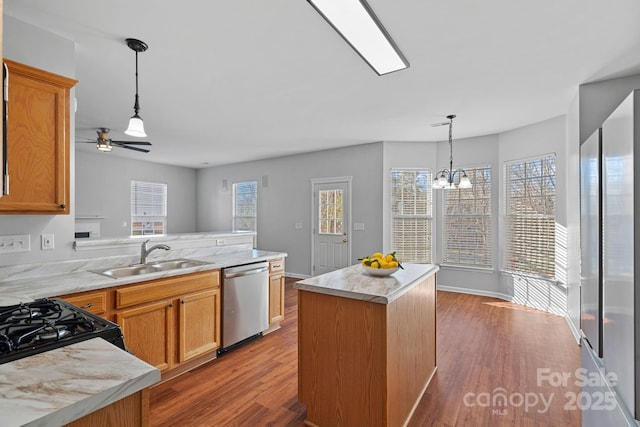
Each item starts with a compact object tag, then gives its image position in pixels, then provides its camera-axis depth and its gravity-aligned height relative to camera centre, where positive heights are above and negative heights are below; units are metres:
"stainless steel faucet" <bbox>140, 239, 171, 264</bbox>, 2.84 -0.36
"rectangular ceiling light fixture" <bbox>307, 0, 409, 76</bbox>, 1.82 +1.24
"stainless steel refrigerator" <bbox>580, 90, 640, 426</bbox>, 1.12 -0.25
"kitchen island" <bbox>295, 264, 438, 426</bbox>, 1.75 -0.83
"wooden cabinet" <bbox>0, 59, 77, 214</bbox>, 1.96 +0.46
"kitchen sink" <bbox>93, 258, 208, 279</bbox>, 2.66 -0.52
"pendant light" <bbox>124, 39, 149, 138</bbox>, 2.36 +0.69
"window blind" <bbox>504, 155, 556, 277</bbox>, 4.39 -0.06
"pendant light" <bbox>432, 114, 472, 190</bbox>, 3.97 +0.39
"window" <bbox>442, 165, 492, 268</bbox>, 5.21 -0.19
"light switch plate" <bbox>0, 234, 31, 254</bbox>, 2.05 -0.22
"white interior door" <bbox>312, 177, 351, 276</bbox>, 6.04 -0.25
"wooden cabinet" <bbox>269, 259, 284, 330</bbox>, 3.57 -0.95
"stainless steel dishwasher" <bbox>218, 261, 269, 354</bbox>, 2.99 -0.93
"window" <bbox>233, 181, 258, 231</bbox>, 7.51 +0.16
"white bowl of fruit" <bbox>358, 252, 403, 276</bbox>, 2.19 -0.38
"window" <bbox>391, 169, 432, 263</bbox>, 5.66 -0.04
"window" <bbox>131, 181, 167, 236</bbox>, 7.29 +0.08
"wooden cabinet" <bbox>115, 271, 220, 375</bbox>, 2.28 -0.86
